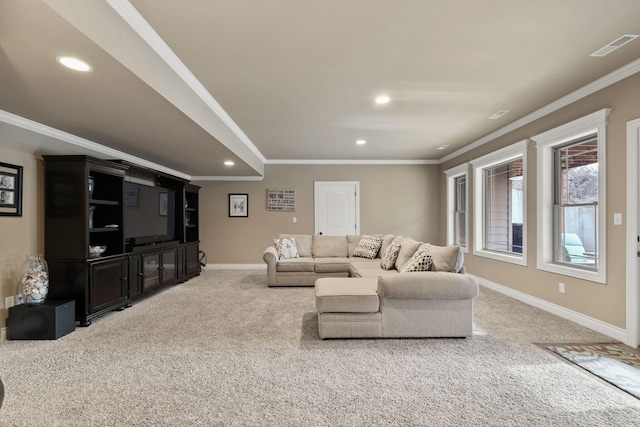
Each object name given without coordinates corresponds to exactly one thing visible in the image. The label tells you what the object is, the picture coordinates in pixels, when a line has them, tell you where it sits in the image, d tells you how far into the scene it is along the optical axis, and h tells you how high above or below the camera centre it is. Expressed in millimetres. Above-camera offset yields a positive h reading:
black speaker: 2920 -1013
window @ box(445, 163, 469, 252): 6266 +142
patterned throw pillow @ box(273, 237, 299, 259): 5516 -604
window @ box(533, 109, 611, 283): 3116 +173
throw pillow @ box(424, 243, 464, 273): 3129 -467
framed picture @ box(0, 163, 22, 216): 2936 +242
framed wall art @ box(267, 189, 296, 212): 7008 +317
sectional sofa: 2828 -849
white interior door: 7031 +180
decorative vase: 2979 -650
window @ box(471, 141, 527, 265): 4461 +141
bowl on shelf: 3598 -428
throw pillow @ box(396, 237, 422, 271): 3994 -487
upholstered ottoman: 2822 -916
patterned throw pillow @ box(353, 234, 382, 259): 5453 -596
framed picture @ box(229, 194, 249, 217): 7039 +208
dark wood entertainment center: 3355 -266
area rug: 2137 -1157
